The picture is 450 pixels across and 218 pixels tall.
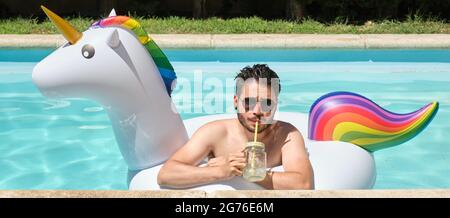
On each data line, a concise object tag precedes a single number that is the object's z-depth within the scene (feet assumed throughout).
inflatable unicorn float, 10.61
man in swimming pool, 10.38
